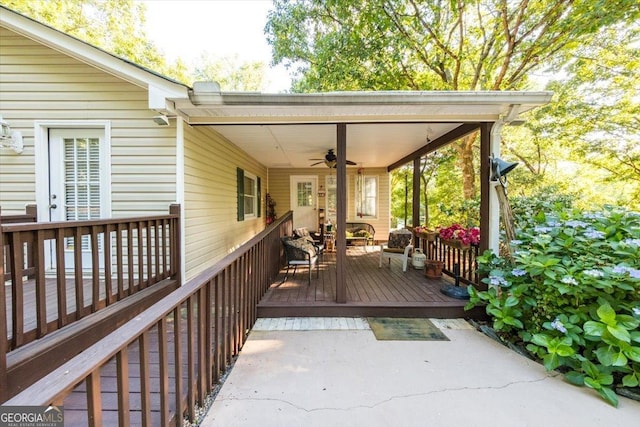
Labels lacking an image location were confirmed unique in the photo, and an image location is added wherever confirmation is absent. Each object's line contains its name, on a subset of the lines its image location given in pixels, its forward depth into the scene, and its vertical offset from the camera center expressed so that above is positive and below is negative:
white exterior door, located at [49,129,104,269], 3.41 +0.44
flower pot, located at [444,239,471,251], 3.79 -0.53
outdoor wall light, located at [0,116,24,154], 3.26 +0.88
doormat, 2.77 -1.34
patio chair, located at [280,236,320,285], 4.03 -0.69
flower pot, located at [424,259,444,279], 4.36 -1.00
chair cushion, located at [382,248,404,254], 4.89 -0.78
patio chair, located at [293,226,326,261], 5.32 -0.73
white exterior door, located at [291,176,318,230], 8.51 +0.18
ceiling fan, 5.16 +0.99
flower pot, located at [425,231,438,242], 4.56 -0.47
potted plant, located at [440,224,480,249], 3.76 -0.42
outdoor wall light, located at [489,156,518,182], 3.12 +0.48
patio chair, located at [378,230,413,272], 4.89 -0.70
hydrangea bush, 2.00 -0.77
